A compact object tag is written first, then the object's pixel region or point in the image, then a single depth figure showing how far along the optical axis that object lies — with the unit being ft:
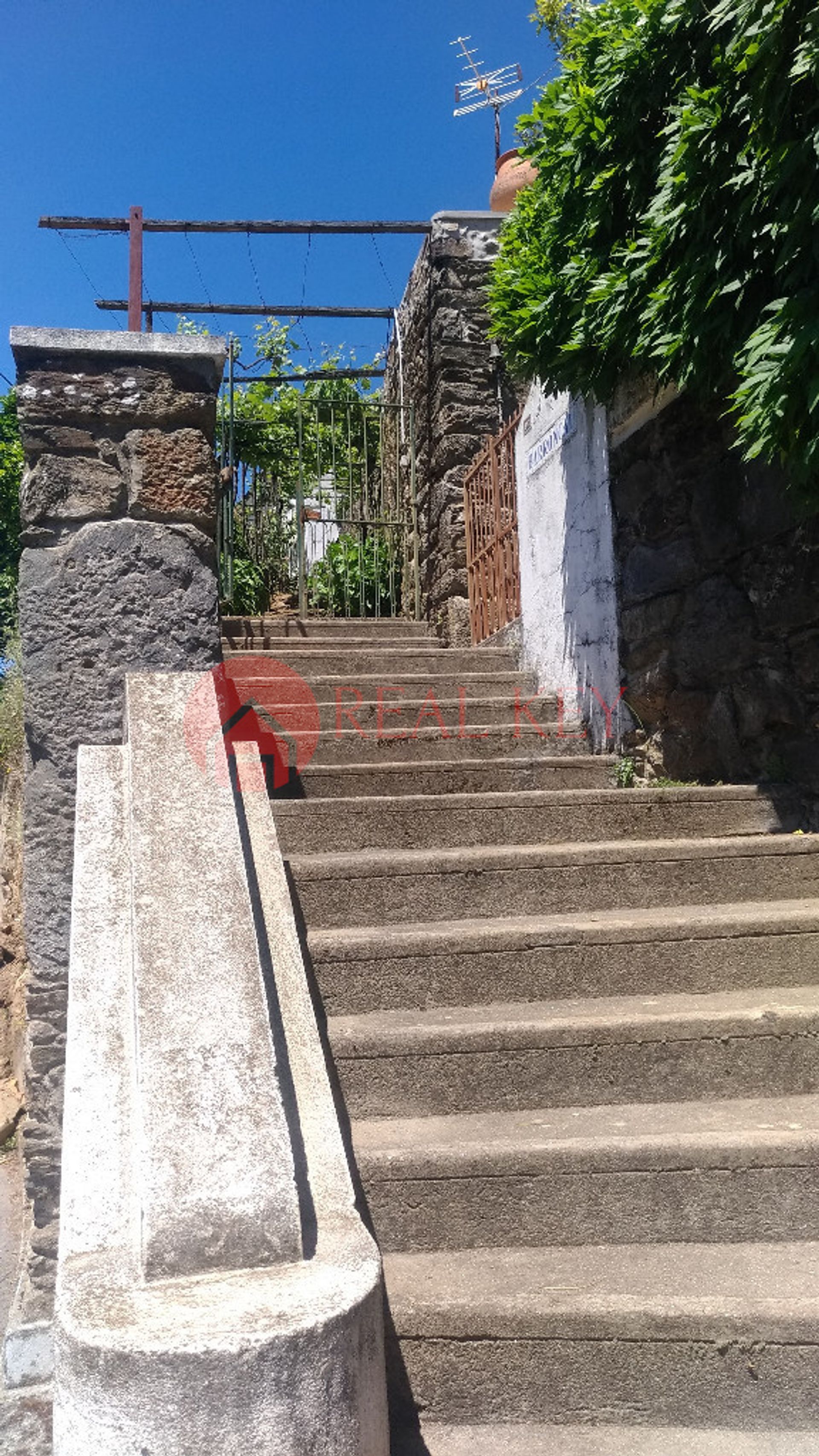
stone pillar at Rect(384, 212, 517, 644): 23.58
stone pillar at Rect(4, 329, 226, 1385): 8.75
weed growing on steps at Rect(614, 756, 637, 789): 14.33
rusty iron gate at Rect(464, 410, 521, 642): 20.38
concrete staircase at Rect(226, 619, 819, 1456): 6.38
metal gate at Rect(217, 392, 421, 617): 26.78
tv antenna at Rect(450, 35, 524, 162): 32.86
